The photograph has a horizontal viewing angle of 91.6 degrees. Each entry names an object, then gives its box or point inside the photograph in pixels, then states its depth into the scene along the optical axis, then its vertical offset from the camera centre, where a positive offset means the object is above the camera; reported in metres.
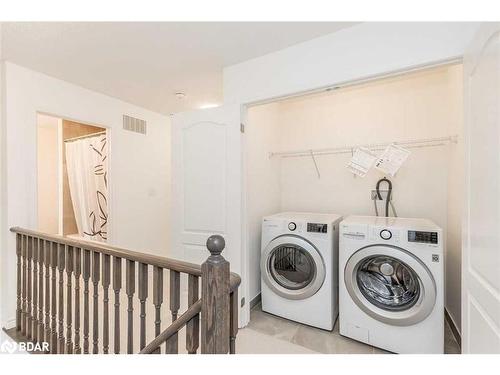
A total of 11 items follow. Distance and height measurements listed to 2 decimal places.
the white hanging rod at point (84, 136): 3.20 +0.69
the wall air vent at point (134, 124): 3.11 +0.81
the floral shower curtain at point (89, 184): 3.20 +0.02
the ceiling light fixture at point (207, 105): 3.19 +1.07
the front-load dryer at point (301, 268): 2.08 -0.75
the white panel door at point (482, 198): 0.88 -0.05
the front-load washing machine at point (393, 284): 1.65 -0.73
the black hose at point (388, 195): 2.49 -0.10
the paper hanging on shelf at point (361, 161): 2.50 +0.25
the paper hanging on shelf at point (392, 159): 2.32 +0.26
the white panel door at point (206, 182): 2.10 +0.03
